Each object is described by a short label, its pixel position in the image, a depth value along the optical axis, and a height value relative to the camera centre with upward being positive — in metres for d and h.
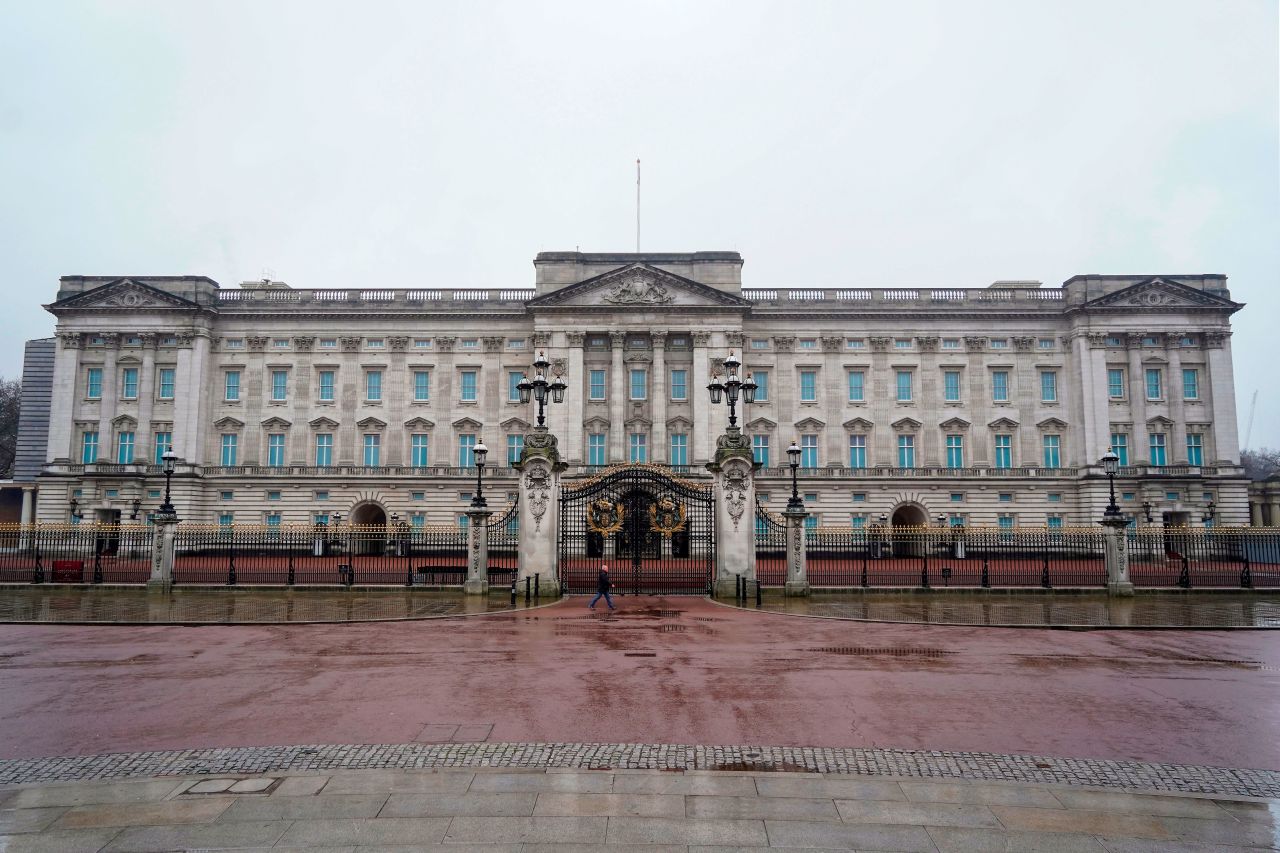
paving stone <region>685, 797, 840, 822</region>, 6.71 -2.68
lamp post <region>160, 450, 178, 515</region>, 28.35 +1.50
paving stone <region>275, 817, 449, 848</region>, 6.25 -2.70
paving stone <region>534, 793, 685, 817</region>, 6.76 -2.68
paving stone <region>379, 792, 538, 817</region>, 6.75 -2.68
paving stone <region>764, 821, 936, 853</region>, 6.14 -2.68
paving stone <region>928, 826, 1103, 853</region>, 6.11 -2.69
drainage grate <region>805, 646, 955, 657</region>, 14.37 -2.78
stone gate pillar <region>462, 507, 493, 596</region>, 24.50 -1.63
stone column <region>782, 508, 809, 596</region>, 24.39 -1.65
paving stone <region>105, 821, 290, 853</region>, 6.10 -2.69
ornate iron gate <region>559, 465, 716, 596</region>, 25.78 -0.61
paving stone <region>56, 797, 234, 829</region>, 6.55 -2.68
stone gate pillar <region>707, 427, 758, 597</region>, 24.64 -0.29
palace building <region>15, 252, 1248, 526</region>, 51.69 +7.56
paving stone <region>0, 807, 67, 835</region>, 6.39 -2.68
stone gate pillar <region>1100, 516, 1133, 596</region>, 25.08 -1.74
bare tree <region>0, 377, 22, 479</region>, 79.06 +7.38
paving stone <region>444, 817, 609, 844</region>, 6.25 -2.68
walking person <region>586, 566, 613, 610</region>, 21.80 -2.32
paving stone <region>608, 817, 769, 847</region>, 6.25 -2.69
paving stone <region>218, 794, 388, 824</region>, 6.70 -2.68
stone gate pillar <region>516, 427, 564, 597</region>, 24.33 -0.41
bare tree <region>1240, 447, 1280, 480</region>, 109.00 +6.33
